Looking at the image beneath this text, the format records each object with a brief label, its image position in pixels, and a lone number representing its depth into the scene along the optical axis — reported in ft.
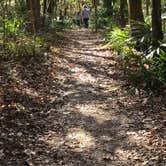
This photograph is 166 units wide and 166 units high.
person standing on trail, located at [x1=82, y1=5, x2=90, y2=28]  98.64
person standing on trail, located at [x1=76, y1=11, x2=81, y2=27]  116.88
